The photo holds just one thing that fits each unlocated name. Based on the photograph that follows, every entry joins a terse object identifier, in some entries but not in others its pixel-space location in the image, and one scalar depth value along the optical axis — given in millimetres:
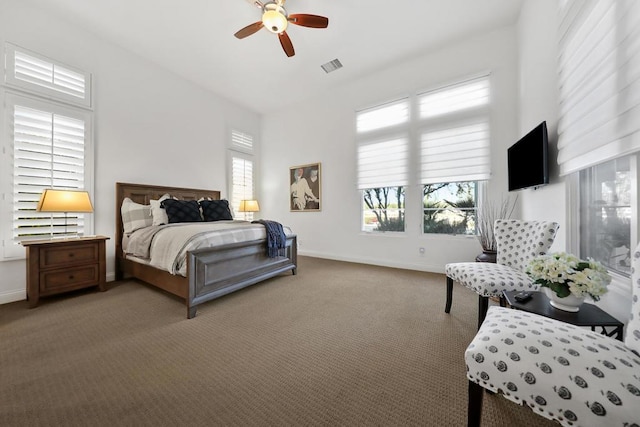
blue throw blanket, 2920
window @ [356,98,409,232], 3829
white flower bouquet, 1098
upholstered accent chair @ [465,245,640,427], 672
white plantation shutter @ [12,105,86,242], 2508
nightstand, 2285
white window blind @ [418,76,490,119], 3230
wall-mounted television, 1968
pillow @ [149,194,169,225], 3229
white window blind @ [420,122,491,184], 3205
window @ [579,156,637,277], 1307
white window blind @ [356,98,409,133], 3820
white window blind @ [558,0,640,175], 1125
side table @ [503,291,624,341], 1072
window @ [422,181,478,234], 3385
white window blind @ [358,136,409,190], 3811
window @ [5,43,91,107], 2523
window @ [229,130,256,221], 4984
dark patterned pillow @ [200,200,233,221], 3732
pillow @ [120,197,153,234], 3205
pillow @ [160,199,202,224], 3252
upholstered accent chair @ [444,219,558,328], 1644
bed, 2170
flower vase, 1163
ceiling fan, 2410
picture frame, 4746
